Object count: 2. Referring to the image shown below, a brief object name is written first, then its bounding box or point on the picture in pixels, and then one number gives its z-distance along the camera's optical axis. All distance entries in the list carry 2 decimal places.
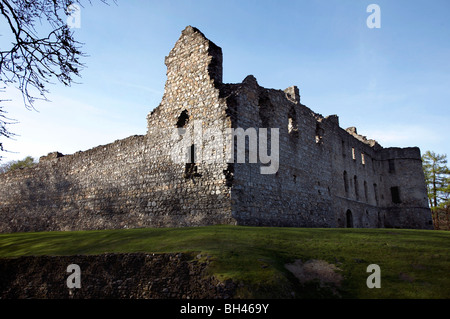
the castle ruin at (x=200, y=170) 13.34
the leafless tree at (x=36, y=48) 7.34
